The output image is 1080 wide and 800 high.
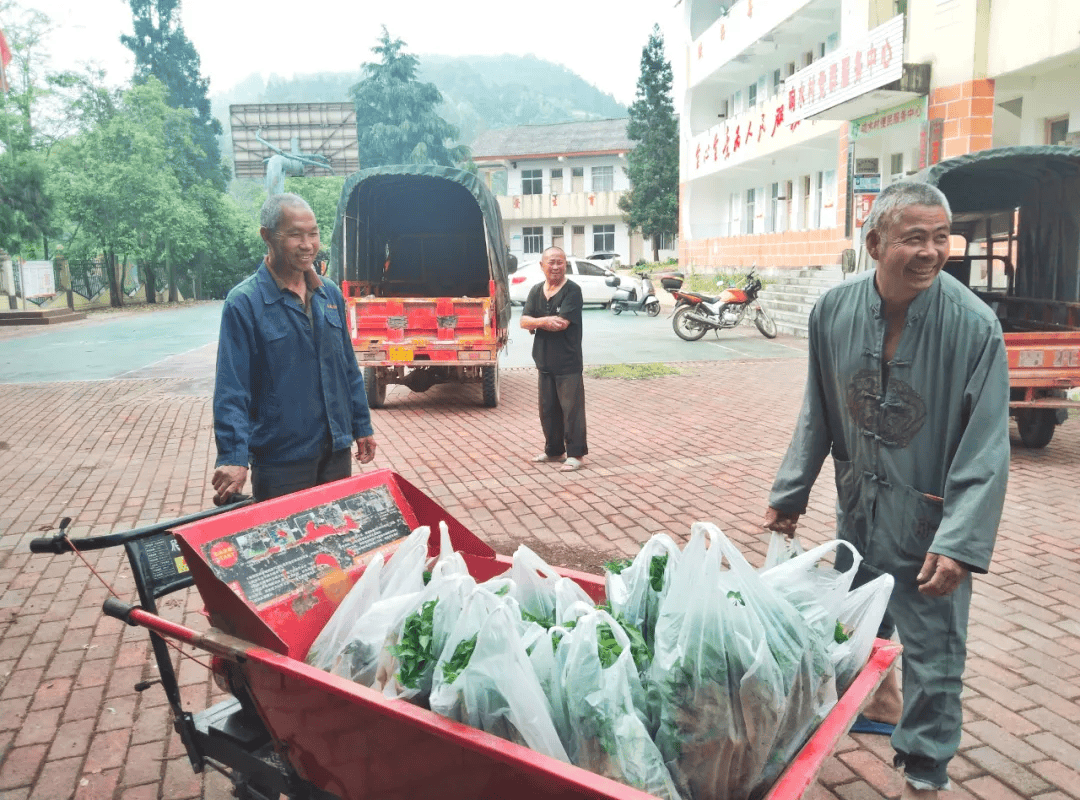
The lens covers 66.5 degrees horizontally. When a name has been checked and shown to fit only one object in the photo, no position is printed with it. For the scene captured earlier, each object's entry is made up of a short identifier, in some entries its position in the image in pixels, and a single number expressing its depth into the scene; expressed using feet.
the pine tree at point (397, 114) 145.89
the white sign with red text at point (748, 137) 68.28
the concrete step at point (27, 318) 83.35
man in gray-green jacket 7.48
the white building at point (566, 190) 157.07
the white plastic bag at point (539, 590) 6.98
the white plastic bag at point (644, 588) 6.76
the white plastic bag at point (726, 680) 5.58
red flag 103.81
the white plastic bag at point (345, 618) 7.34
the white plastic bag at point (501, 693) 5.55
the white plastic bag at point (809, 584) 6.81
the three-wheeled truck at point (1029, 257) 22.29
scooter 77.77
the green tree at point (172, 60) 159.53
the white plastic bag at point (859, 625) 6.54
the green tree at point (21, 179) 83.66
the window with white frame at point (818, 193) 72.49
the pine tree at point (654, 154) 138.82
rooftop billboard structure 117.60
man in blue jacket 10.41
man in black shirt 22.72
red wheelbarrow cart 5.63
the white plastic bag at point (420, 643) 6.18
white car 81.82
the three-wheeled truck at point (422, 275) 32.30
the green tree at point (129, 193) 97.81
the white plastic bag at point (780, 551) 7.97
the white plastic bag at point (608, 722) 5.50
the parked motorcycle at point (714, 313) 55.62
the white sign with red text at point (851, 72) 45.85
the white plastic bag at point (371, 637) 6.98
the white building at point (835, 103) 42.60
